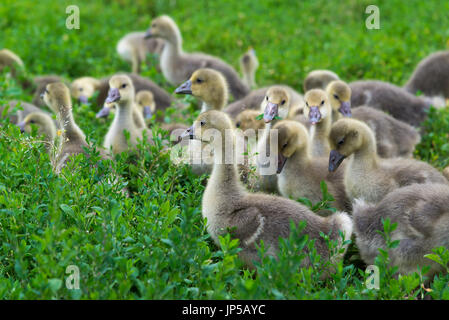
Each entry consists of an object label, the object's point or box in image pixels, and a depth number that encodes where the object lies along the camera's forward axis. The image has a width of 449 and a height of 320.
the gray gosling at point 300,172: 4.55
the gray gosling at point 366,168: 4.46
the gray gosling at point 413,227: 3.63
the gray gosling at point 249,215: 3.70
